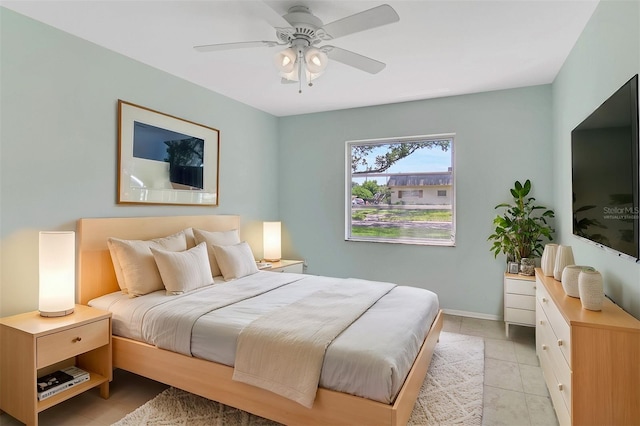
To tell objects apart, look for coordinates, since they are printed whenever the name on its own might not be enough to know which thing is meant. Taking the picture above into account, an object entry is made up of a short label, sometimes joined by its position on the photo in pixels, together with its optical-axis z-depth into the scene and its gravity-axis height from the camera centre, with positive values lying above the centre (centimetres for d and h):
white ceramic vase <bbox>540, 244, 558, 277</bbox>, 280 -35
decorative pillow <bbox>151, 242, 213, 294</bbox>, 273 -45
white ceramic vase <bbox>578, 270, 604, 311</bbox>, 185 -40
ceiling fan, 203 +110
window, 429 +33
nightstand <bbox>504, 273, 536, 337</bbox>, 332 -81
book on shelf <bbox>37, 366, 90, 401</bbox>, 213 -109
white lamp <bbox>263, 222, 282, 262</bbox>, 456 -36
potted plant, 354 -13
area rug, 213 -126
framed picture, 306 +55
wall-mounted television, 164 +23
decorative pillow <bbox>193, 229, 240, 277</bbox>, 345 -26
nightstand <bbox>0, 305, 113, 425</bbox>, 201 -84
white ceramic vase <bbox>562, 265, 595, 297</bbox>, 211 -39
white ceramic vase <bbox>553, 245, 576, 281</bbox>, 255 -32
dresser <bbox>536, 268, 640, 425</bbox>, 161 -72
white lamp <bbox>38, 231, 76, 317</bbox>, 224 -38
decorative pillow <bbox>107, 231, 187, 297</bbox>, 270 -41
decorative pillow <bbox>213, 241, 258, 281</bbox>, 333 -46
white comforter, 174 -69
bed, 173 -95
